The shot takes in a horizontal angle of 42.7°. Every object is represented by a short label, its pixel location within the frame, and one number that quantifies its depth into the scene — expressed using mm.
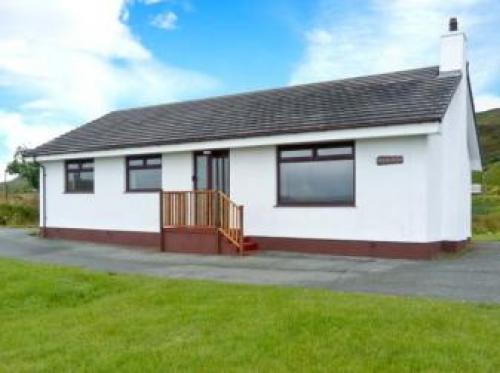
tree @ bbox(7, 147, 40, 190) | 38125
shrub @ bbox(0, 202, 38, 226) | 32844
